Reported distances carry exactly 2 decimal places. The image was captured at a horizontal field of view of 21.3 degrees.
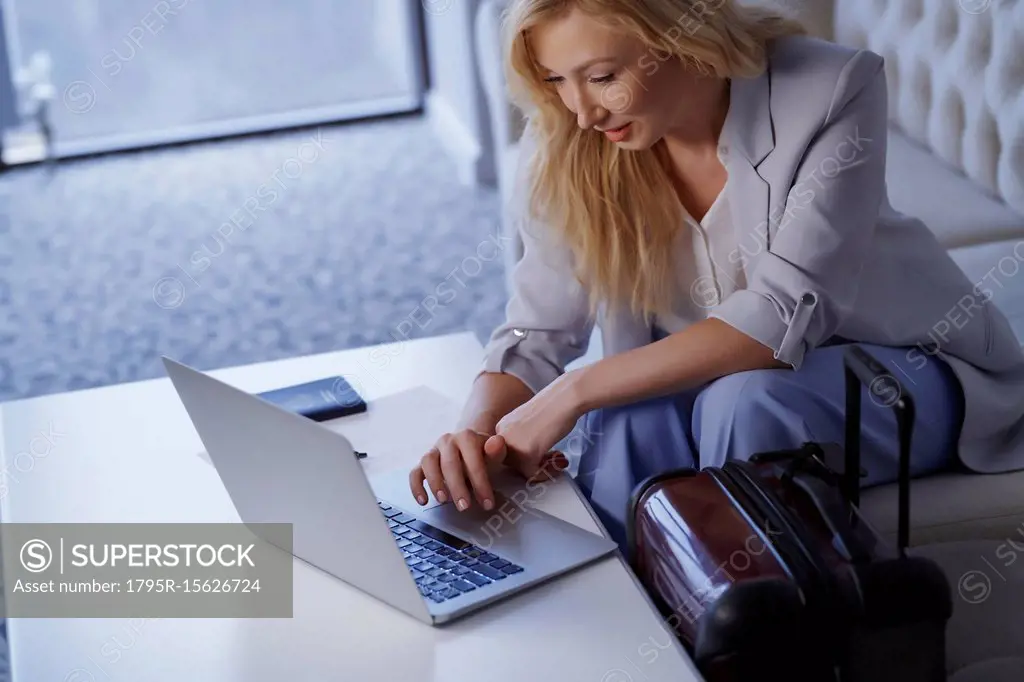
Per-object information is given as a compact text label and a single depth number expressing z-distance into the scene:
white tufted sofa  2.87
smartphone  3.00
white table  2.49
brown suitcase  2.45
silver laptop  2.50
